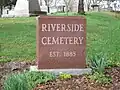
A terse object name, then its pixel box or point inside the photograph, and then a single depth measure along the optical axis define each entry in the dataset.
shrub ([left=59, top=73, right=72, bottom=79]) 3.95
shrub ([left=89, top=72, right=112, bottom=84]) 3.76
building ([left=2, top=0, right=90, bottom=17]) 18.25
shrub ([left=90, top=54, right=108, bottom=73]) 4.01
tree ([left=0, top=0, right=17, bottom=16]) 22.83
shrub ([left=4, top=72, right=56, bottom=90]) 2.66
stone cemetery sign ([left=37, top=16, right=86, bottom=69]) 4.14
